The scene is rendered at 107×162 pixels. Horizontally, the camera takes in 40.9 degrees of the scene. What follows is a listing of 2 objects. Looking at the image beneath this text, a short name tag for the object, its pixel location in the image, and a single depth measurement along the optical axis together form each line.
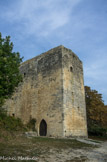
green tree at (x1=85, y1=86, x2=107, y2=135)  18.69
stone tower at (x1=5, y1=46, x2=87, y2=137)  12.10
